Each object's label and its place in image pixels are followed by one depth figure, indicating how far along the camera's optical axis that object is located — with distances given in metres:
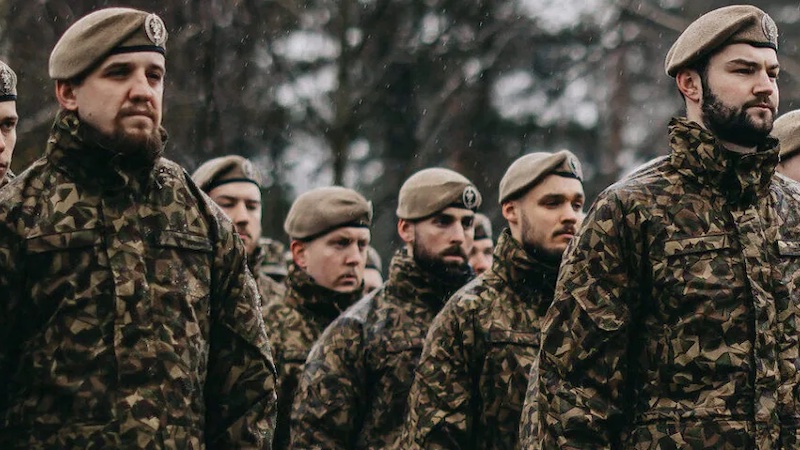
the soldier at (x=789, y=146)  12.15
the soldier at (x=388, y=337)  13.28
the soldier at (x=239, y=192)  16.22
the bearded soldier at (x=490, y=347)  11.80
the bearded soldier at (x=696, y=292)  8.88
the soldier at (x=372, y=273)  19.18
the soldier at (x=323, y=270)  15.63
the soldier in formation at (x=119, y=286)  8.46
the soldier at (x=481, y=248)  18.02
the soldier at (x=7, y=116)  10.75
